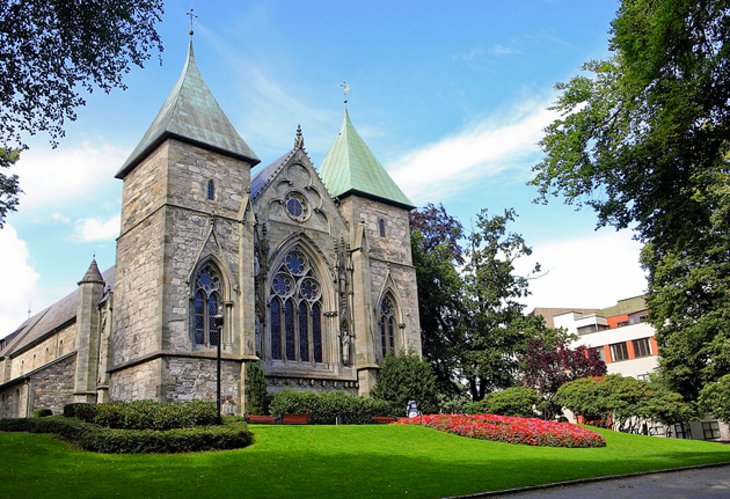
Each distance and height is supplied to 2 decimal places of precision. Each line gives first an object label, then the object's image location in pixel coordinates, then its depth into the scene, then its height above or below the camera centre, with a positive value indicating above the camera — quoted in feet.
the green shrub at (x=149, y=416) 61.21 +1.91
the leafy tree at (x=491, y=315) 127.65 +18.79
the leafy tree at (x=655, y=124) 46.09 +20.83
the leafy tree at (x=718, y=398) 104.88 +1.06
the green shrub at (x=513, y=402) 114.32 +2.38
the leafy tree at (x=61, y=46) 45.14 +26.01
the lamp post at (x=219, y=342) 65.41 +8.79
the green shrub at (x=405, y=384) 97.09 +5.35
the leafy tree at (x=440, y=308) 130.21 +20.90
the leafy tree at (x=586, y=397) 115.65 +2.53
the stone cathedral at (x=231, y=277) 84.74 +21.12
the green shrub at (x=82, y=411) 62.59 +2.78
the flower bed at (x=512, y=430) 77.87 -1.55
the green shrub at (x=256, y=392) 82.99 +4.69
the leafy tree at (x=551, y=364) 124.88 +8.76
